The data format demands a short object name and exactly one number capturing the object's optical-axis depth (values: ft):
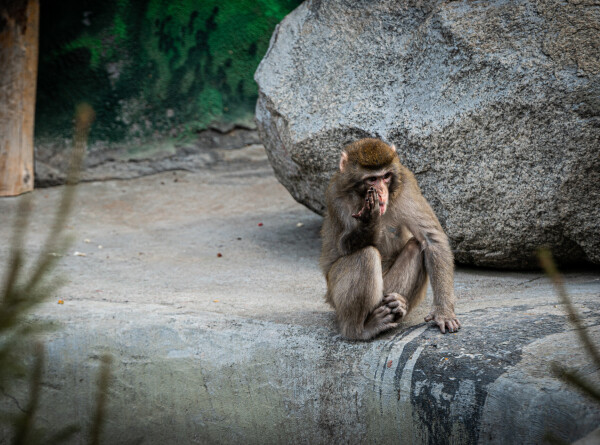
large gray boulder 34.04
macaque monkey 26.48
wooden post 56.65
